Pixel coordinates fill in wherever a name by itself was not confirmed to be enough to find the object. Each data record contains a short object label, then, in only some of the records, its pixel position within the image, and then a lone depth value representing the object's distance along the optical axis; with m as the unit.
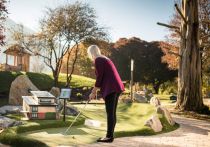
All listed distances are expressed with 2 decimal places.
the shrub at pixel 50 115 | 11.93
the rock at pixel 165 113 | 13.32
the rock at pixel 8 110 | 13.71
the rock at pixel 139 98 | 23.05
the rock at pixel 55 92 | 19.42
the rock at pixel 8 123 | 10.92
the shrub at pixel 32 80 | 29.25
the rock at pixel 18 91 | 18.11
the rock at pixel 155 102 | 15.23
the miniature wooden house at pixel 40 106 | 11.72
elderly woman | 8.06
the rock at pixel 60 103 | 14.47
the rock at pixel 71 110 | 14.09
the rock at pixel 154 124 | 11.73
